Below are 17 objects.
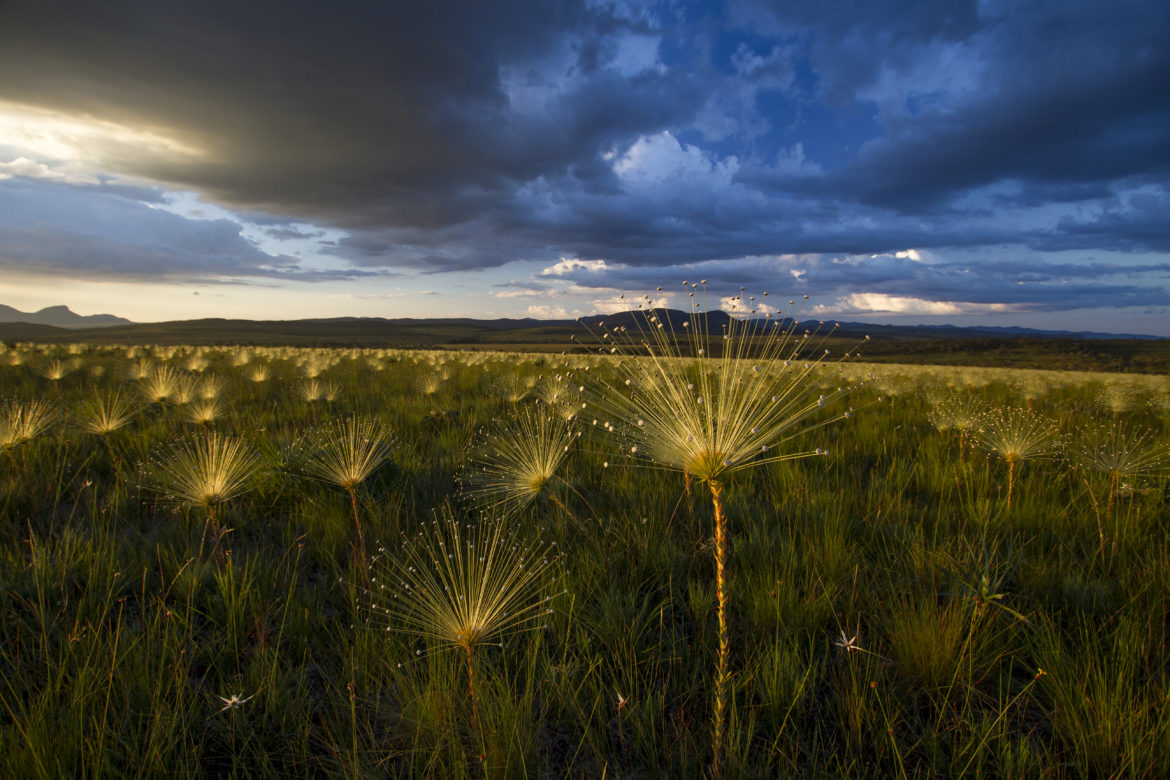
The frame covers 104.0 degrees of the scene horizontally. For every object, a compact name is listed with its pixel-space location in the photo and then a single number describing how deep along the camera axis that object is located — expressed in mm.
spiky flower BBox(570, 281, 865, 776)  1729
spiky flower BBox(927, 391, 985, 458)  5136
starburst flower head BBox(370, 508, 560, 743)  1635
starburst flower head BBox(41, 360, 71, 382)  9156
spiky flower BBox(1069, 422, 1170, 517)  3424
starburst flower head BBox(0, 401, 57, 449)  3914
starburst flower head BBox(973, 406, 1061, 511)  3688
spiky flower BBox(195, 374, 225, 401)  6239
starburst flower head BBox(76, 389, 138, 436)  4617
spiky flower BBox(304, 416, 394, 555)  2920
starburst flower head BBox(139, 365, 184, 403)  6591
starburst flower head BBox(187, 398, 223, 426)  5148
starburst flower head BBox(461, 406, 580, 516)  3132
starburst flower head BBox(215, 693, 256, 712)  1570
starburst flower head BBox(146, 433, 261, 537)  2826
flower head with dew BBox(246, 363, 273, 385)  10117
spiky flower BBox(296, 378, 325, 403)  7406
